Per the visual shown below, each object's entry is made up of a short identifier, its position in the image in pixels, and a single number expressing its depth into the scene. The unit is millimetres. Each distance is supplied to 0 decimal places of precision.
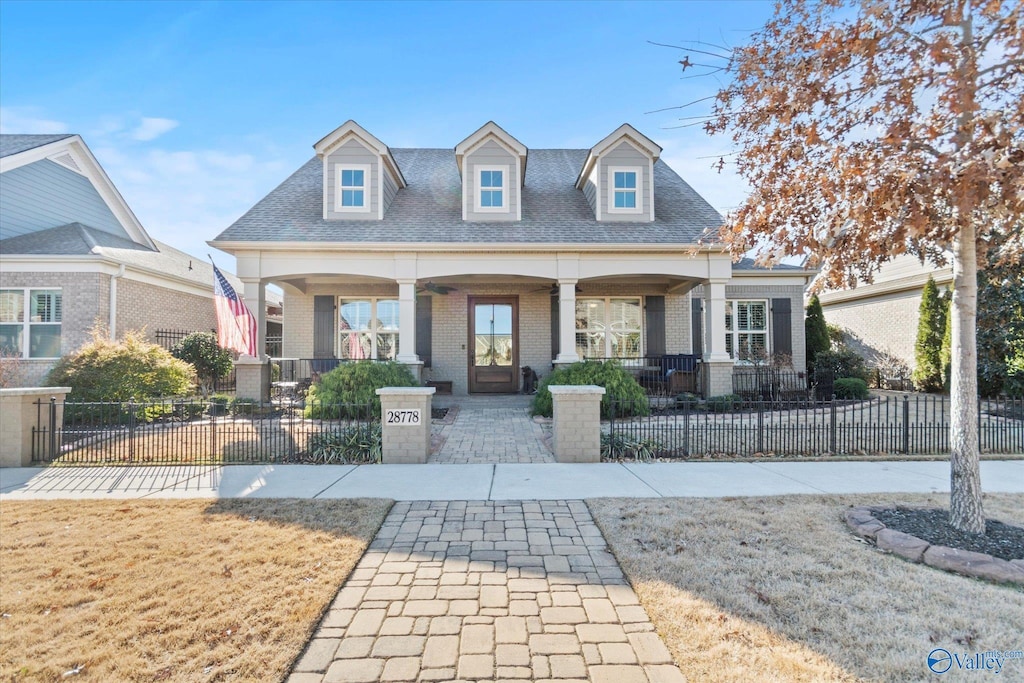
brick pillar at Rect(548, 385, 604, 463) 6754
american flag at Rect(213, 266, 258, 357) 9242
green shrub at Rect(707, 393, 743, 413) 10229
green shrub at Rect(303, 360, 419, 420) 9223
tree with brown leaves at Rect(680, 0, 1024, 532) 3475
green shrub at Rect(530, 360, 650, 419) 9560
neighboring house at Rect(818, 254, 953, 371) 15906
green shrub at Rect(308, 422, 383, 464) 6918
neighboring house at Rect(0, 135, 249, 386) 12539
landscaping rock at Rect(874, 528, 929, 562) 3568
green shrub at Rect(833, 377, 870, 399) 12516
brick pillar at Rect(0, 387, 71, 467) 6602
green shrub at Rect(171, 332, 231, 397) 13055
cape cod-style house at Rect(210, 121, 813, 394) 11594
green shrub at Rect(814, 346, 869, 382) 14633
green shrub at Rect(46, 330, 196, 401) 9711
